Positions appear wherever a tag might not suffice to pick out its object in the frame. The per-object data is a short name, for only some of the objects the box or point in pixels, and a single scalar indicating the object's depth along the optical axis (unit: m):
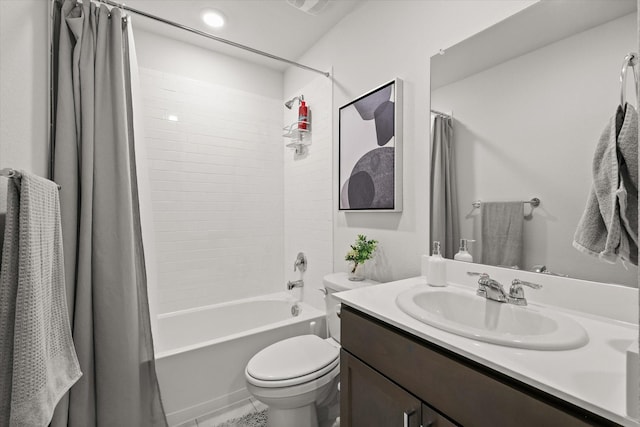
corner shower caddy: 2.29
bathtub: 1.58
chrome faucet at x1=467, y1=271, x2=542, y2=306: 0.93
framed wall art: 1.53
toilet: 1.28
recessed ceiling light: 1.90
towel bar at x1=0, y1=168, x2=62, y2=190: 0.58
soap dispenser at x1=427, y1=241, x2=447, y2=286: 1.19
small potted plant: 1.63
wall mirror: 0.86
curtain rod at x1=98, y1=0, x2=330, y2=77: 1.36
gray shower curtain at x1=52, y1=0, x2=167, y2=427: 1.19
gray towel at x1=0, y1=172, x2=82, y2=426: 0.57
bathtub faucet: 2.38
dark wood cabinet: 0.56
